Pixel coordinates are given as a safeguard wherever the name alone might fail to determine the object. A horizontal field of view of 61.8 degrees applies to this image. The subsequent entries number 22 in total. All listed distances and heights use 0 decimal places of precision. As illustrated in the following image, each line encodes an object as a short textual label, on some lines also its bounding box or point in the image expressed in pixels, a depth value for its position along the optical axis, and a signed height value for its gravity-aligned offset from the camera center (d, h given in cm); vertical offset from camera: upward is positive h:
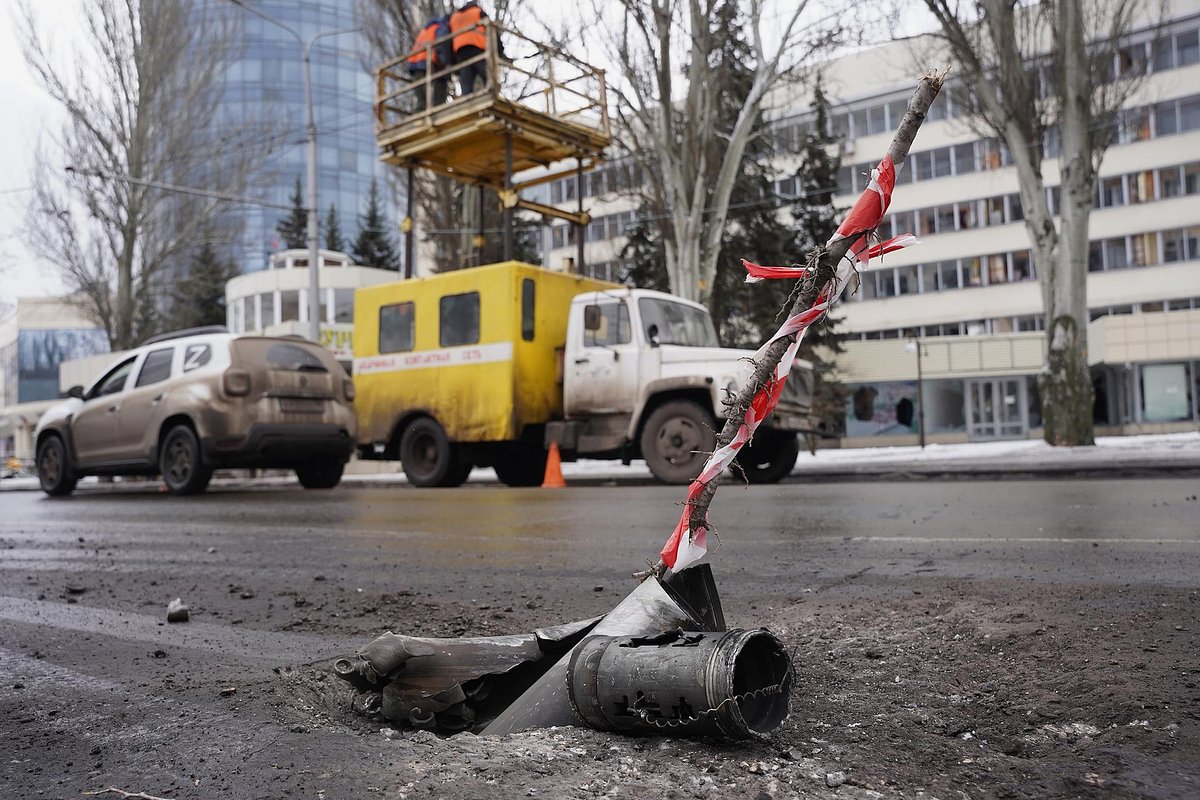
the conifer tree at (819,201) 3475 +814
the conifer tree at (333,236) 6264 +1324
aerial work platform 1397 +455
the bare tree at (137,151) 3023 +926
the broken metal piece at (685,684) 195 -51
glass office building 8238 +2922
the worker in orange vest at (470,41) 1411 +569
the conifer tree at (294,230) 6106 +1330
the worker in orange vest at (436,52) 1459 +576
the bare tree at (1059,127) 1712 +532
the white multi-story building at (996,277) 3962 +674
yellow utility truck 1205 +80
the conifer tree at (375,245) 6084 +1250
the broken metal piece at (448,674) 251 -59
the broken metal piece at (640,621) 225 -44
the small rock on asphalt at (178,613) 383 -63
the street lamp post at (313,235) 2364 +502
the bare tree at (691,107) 1962 +663
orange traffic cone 1317 -44
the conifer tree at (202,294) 3703 +727
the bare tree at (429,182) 2158 +634
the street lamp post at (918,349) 3592 +324
